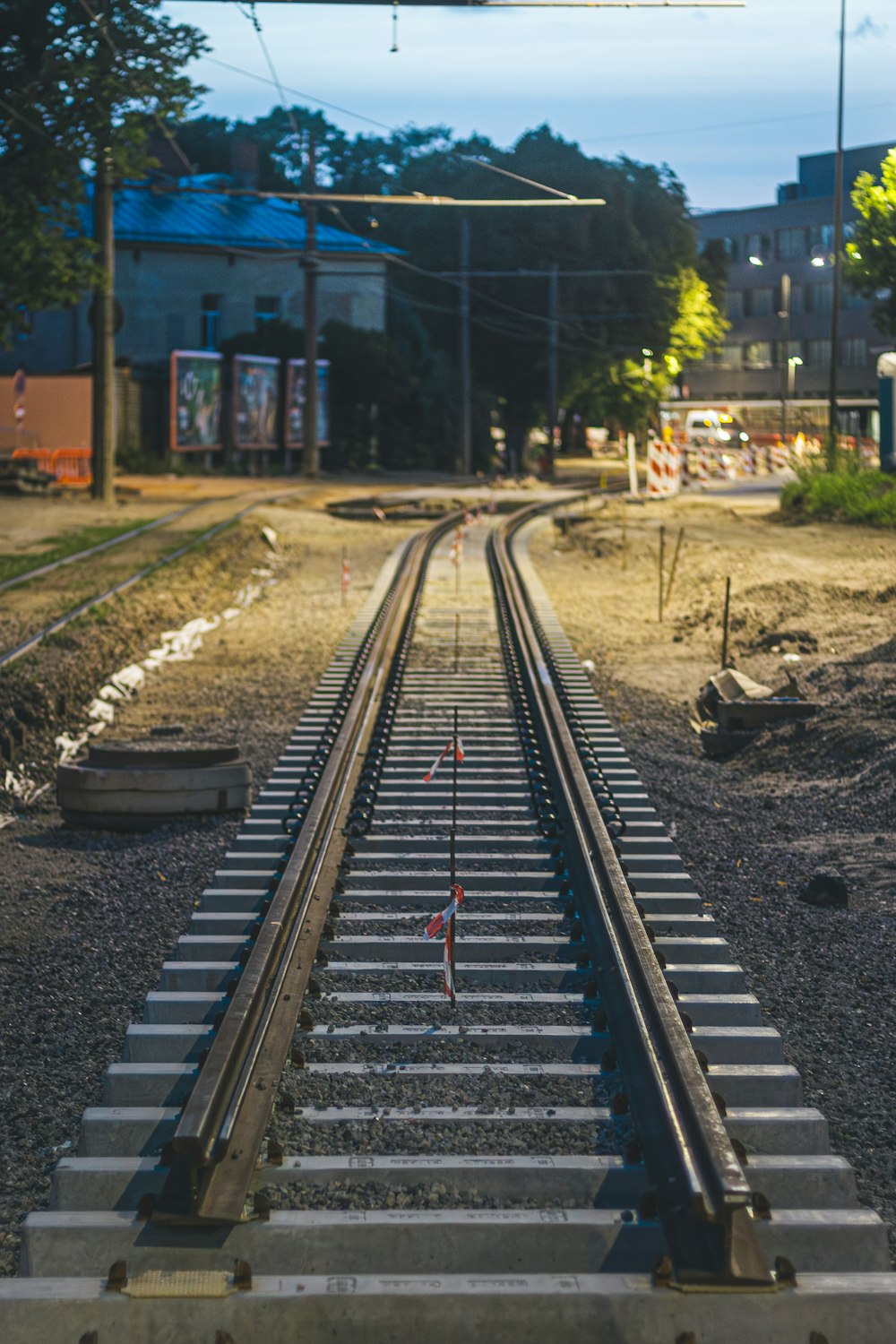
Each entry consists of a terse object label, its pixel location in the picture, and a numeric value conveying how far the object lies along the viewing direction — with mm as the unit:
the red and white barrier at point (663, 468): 39656
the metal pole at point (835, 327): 34500
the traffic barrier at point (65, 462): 40562
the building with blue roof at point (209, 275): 57156
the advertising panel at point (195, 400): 46156
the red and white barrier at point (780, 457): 47688
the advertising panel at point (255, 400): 49281
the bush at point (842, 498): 29641
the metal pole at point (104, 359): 32344
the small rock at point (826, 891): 8750
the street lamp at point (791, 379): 87562
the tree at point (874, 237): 29469
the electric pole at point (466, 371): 54678
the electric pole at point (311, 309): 44156
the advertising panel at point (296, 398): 52906
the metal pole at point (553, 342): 62031
